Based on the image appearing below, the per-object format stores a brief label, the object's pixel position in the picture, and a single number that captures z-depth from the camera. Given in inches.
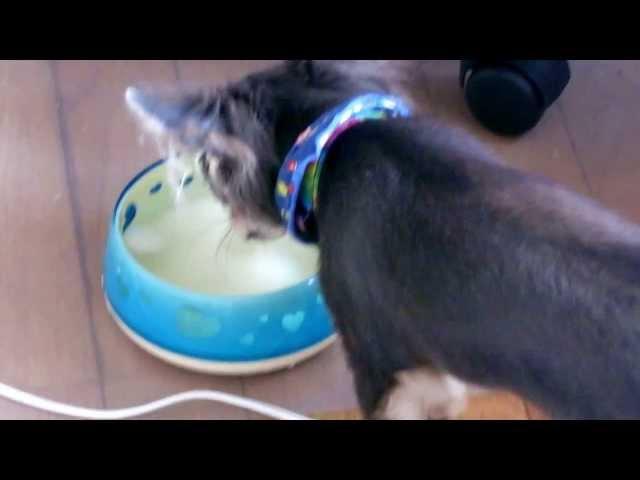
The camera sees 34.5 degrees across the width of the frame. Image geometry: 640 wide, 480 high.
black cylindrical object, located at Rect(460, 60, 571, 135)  62.9
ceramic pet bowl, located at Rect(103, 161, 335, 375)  50.8
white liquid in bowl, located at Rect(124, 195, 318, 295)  56.5
